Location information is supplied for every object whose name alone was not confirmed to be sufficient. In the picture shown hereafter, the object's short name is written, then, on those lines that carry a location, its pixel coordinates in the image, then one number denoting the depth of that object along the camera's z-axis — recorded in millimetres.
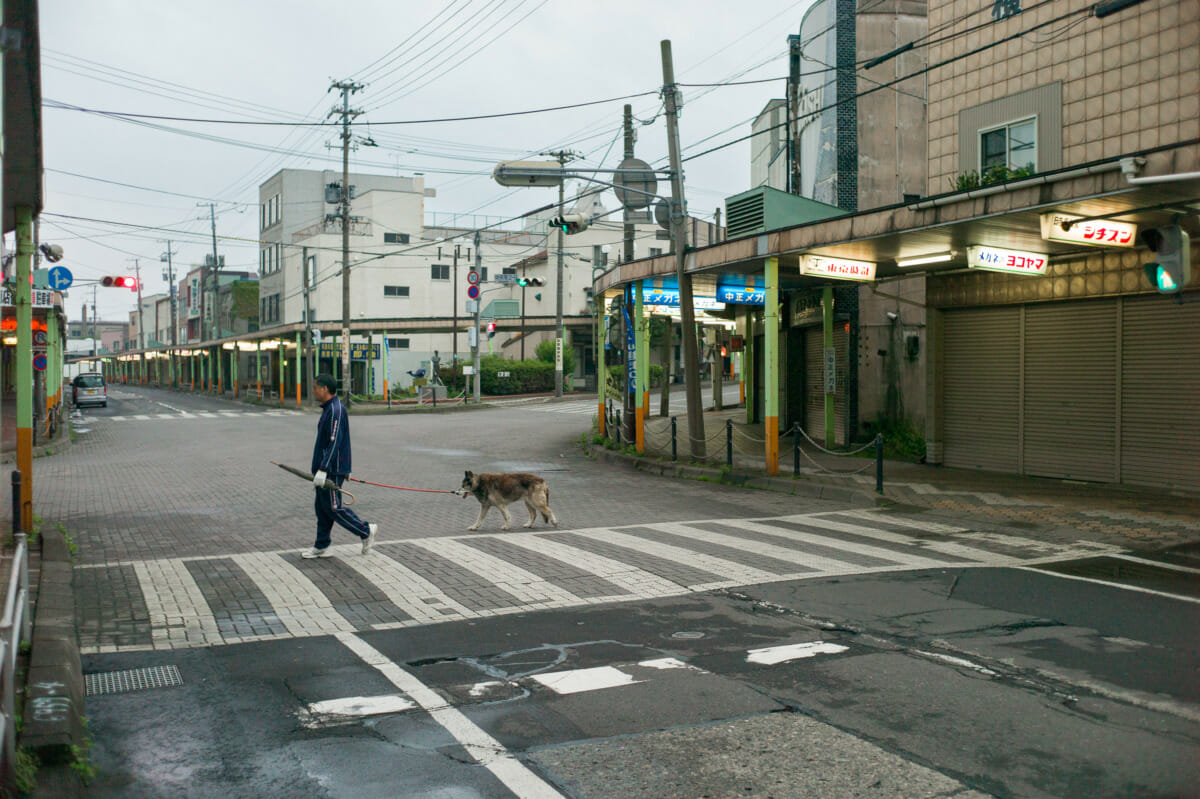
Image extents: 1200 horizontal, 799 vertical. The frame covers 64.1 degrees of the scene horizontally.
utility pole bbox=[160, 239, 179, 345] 91125
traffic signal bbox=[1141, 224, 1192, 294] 9805
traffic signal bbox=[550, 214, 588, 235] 18266
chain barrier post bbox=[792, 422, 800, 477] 16422
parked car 51906
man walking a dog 9750
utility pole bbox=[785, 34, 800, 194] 23969
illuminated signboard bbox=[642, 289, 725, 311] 22281
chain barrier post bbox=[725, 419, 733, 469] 18016
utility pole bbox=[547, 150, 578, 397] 48625
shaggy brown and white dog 11797
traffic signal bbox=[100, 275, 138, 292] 24897
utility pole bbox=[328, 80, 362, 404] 41622
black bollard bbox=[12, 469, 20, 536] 7891
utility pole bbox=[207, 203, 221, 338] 71875
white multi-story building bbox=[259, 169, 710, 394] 62875
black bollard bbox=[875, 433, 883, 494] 14484
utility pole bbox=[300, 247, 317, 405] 45628
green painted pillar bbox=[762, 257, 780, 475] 16891
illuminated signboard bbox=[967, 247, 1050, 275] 14188
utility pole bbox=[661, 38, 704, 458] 18531
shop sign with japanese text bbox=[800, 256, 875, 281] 16266
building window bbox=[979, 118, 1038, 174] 17258
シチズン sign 12711
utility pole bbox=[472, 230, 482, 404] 47250
